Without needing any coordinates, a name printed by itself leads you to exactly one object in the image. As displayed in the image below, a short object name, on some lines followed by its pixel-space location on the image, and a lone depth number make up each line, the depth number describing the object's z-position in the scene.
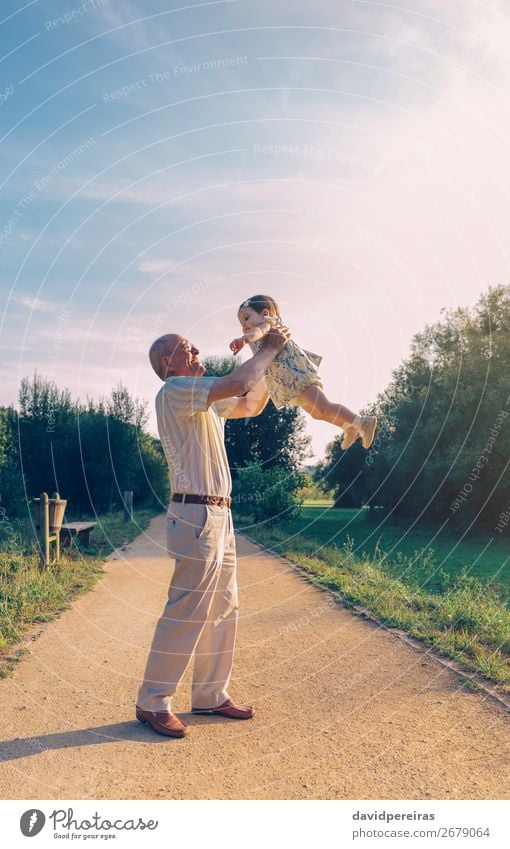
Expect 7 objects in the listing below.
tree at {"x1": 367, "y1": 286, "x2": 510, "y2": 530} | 26.33
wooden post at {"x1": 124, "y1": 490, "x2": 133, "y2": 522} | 28.33
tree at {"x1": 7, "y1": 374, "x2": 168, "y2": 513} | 35.06
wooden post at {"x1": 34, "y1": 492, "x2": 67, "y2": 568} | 13.13
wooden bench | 16.80
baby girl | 5.25
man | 5.16
